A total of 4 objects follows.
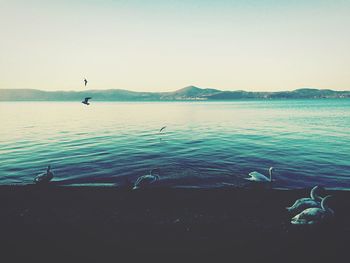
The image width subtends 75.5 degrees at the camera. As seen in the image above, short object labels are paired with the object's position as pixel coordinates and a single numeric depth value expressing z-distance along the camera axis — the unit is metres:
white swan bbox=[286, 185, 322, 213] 10.50
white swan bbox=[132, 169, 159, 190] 13.54
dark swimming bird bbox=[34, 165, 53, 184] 14.47
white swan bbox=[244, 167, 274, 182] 14.39
